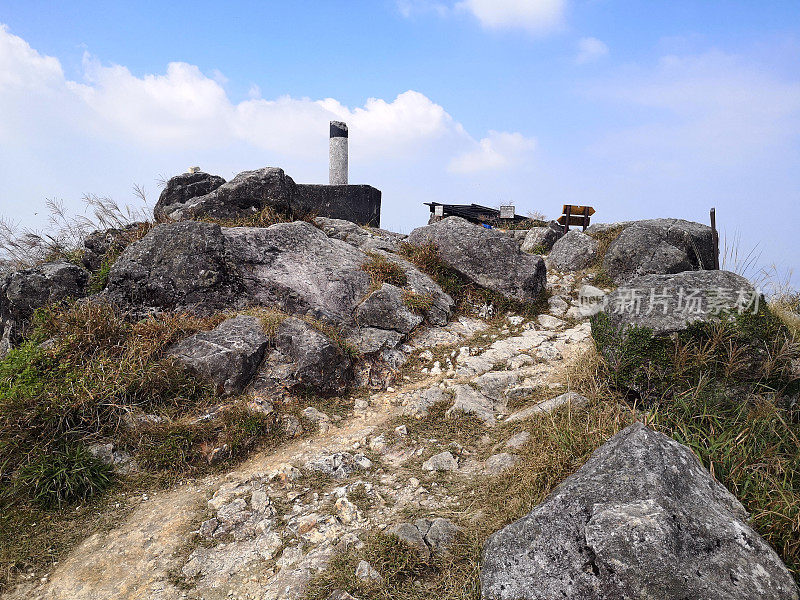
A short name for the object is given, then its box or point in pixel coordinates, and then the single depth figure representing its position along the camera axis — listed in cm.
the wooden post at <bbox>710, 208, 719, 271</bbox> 1089
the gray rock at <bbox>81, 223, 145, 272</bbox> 1000
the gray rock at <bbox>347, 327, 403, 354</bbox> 838
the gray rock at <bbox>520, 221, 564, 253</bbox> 1639
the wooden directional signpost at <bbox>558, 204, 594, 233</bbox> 1881
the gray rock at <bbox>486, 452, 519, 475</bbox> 512
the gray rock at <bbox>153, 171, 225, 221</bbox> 1336
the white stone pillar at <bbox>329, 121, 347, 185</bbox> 2011
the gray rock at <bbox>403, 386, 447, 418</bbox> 677
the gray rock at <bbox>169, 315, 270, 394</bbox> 698
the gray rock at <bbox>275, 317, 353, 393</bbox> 725
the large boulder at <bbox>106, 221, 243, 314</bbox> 834
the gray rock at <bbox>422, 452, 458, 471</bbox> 546
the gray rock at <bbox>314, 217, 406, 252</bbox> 1202
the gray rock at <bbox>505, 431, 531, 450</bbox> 543
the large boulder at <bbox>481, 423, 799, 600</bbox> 301
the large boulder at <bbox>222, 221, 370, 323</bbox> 900
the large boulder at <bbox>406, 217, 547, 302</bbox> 1066
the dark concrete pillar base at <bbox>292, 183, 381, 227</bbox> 1526
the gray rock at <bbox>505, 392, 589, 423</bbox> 570
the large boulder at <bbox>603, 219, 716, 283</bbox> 1223
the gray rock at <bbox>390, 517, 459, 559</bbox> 406
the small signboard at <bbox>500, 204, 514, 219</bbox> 2147
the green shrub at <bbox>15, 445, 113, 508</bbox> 546
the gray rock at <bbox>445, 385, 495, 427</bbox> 650
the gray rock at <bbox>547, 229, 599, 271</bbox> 1374
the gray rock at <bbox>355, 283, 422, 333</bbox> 888
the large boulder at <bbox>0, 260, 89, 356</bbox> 890
